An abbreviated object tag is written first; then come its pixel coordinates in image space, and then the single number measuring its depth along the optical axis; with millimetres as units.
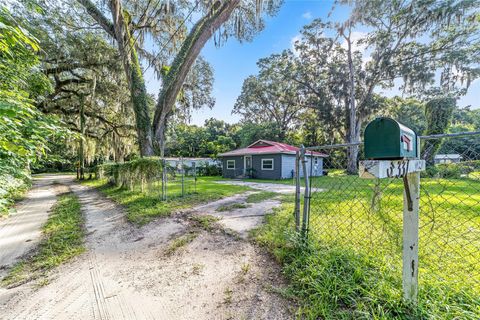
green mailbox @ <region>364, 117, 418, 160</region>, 1158
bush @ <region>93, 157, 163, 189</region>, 6767
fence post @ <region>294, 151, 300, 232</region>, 2620
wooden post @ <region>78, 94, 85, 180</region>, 10586
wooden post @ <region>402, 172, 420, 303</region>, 1439
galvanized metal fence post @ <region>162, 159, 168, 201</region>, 6375
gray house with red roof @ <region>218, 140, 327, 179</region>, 13789
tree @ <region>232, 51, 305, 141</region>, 19422
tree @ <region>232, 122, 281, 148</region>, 21219
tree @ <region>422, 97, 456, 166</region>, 10898
